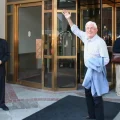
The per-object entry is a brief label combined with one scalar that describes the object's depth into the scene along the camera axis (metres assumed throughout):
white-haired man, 4.84
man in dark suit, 5.80
